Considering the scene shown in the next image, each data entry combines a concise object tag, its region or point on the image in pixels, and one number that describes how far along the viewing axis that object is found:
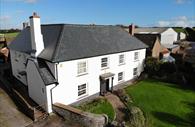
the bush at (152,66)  24.66
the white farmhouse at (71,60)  14.52
